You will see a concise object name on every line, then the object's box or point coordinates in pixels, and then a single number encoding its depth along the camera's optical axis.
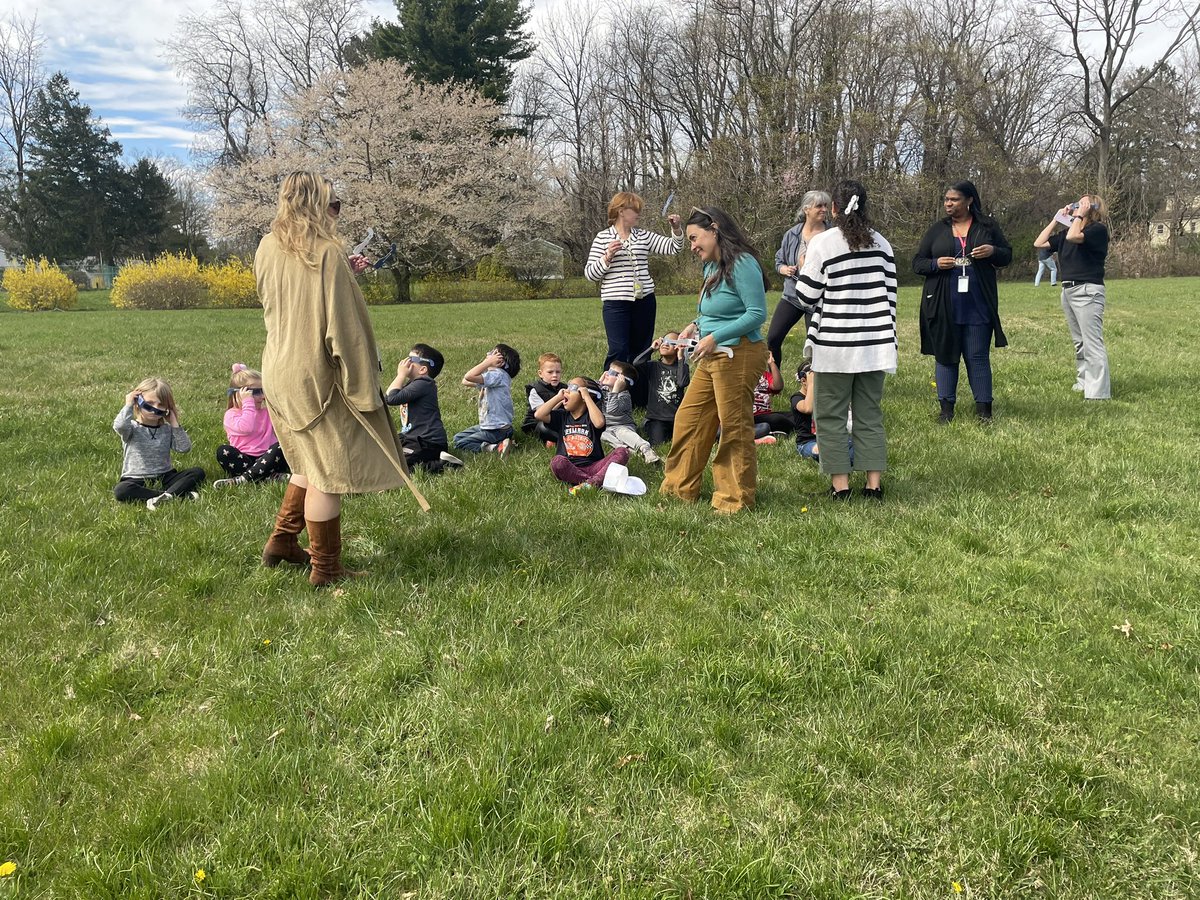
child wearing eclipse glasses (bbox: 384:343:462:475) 6.18
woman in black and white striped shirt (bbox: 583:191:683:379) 6.82
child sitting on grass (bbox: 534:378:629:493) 5.84
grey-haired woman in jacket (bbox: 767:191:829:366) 6.57
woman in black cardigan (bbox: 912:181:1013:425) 6.98
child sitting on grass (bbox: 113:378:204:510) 5.40
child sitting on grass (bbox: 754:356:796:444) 7.07
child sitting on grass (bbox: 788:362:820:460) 6.51
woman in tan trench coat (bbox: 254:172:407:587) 3.63
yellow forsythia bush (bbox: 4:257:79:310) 27.72
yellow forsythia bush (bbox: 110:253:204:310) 27.27
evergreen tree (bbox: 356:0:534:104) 34.06
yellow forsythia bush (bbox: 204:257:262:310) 28.23
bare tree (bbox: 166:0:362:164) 41.75
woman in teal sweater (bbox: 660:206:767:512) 4.84
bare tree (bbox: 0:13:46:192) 44.47
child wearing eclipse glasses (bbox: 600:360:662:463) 6.77
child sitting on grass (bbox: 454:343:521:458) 6.73
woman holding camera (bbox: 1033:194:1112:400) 7.82
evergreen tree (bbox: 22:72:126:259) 42.91
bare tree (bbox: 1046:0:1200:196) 36.69
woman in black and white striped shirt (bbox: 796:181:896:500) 4.96
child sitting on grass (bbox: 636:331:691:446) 6.96
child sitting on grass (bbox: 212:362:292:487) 5.86
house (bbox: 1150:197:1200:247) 37.23
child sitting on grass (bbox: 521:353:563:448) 6.78
